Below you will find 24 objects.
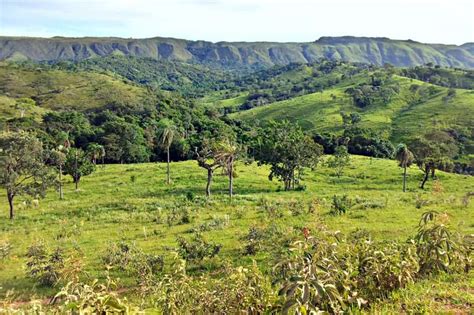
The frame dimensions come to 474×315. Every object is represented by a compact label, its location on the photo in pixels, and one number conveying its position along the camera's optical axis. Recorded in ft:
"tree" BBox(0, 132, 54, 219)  107.96
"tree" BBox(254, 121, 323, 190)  155.63
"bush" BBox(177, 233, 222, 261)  66.33
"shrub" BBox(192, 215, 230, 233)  90.78
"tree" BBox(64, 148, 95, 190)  154.40
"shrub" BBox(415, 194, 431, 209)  112.79
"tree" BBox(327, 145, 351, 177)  195.83
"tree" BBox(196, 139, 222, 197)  140.97
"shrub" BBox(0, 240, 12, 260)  75.20
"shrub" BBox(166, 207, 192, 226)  100.44
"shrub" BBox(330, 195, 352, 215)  101.81
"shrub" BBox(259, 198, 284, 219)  99.94
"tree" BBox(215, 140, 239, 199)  140.87
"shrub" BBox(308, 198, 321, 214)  101.13
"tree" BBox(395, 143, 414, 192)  161.48
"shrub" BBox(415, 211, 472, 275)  34.76
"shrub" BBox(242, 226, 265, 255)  69.67
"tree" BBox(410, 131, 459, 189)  173.31
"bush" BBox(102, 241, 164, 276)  63.04
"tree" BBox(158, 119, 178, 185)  165.56
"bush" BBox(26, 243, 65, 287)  60.64
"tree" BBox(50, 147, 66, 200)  153.28
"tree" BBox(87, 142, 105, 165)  202.08
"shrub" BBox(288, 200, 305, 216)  101.36
